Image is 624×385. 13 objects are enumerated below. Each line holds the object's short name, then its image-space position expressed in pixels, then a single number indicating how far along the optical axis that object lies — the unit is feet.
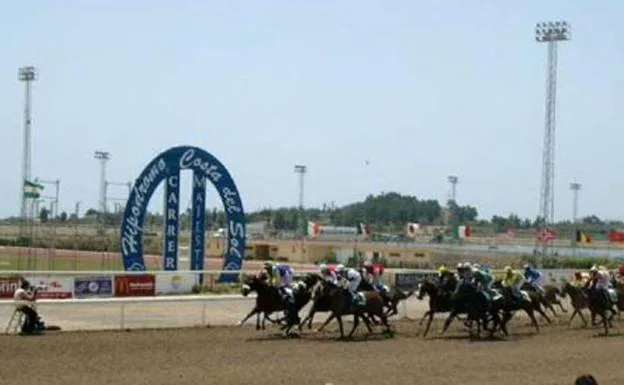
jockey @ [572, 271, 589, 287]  94.32
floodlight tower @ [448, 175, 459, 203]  345.41
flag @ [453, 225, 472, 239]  252.83
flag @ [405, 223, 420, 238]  240.53
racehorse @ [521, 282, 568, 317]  87.66
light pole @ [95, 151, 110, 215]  183.23
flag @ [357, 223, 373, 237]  227.69
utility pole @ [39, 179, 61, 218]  177.37
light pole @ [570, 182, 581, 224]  345.72
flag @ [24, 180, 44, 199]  156.47
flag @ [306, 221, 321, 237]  227.08
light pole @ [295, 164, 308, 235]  320.91
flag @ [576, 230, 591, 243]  218.24
